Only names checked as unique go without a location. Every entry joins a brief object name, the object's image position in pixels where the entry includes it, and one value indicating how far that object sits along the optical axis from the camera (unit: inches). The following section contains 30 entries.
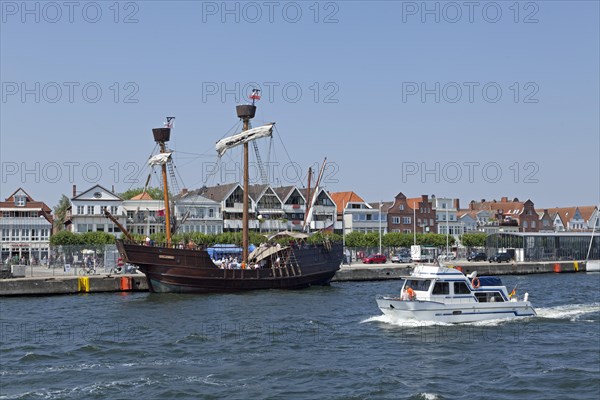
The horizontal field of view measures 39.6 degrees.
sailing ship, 2536.9
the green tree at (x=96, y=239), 4210.1
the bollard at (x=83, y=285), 2578.7
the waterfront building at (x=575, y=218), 6761.8
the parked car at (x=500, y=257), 4104.3
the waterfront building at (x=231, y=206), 4795.8
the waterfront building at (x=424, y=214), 5620.1
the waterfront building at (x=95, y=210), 4515.3
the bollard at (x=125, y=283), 2659.9
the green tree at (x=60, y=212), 6171.3
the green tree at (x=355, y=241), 4753.9
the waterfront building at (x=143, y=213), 4587.8
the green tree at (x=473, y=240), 5423.2
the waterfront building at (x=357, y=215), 5310.0
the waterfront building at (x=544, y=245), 4254.4
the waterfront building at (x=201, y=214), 4672.7
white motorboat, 1708.9
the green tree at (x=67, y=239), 4220.0
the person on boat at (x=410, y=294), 1727.5
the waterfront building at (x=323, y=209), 5008.1
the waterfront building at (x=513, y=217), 6225.4
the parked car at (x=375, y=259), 4018.2
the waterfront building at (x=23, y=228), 4441.4
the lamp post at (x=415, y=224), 4781.5
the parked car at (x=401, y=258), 4106.3
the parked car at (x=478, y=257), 4232.3
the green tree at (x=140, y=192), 6279.5
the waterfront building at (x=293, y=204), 4877.0
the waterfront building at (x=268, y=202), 4635.8
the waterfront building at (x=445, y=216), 5812.0
